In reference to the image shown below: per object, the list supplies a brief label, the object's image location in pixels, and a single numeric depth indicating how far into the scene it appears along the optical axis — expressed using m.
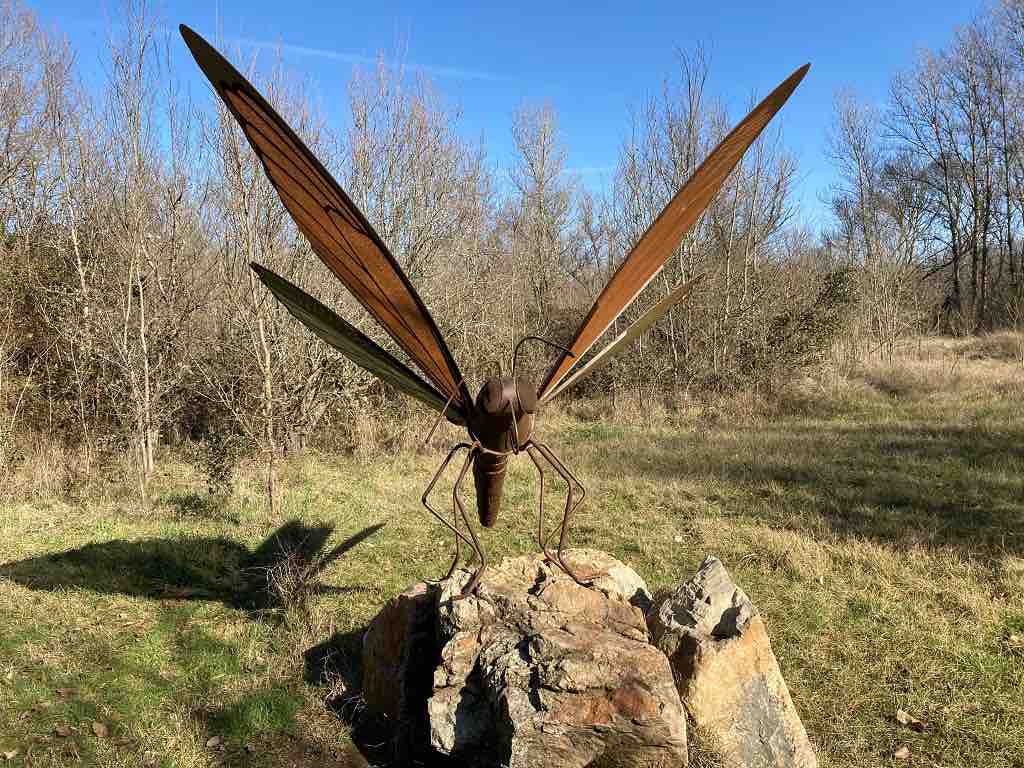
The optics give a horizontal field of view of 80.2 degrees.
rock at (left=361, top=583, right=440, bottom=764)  2.86
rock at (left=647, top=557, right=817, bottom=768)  2.50
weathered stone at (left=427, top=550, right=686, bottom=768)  2.19
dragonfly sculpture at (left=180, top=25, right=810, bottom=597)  2.10
